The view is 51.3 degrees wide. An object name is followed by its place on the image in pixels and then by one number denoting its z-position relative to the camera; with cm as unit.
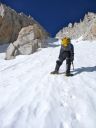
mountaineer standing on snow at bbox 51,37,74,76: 477
